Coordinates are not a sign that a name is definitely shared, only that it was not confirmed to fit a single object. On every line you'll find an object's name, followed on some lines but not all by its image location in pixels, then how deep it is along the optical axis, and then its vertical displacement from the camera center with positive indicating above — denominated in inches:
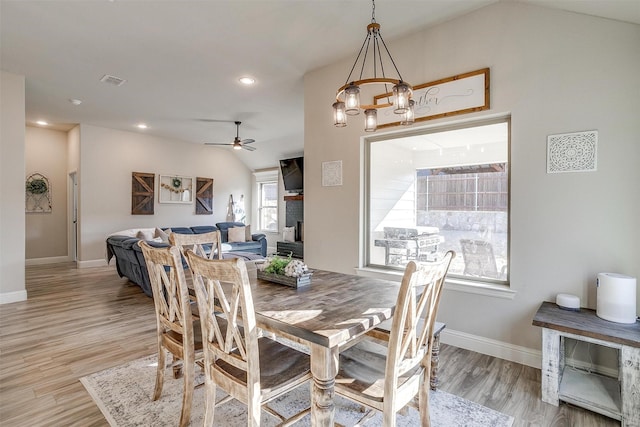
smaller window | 352.5 +5.2
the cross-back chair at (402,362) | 51.0 -30.6
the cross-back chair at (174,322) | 67.5 -26.8
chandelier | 75.0 +28.2
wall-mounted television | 285.8 +34.8
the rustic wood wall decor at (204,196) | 327.6 +15.3
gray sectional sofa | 170.6 -26.9
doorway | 282.5 -9.4
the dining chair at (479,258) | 111.5 -17.3
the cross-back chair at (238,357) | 51.4 -28.0
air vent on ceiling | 163.6 +69.8
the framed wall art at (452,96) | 106.7 +41.7
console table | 70.3 -38.2
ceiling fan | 237.1 +52.5
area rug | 73.6 -49.6
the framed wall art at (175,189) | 302.2 +21.4
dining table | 53.1 -19.9
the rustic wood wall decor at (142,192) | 284.0 +16.2
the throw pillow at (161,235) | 232.4 -19.0
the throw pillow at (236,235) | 292.0 -23.1
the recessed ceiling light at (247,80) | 164.4 +69.8
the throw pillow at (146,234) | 228.6 -18.6
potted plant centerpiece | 79.0 -16.2
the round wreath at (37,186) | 269.6 +20.6
